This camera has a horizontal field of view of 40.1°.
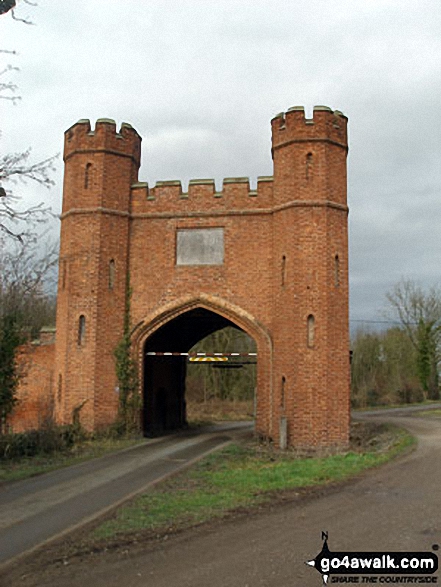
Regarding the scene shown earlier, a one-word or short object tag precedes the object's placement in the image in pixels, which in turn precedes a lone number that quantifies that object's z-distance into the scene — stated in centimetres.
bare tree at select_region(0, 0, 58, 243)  755
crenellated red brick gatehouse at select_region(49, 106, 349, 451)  1569
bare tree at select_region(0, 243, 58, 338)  1204
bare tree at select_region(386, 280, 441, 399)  3959
